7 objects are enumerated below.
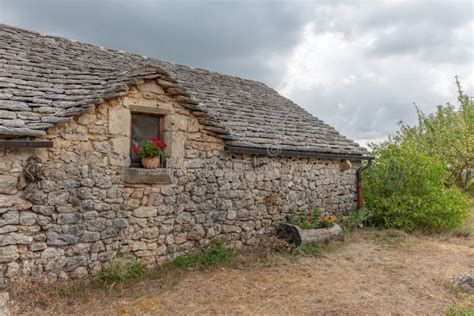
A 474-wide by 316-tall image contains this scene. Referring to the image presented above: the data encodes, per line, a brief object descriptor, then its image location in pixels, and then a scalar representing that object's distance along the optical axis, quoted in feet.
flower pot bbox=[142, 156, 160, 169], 21.79
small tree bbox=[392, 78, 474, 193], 55.83
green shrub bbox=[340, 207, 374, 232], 34.38
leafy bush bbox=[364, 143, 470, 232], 35.29
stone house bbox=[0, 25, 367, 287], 18.17
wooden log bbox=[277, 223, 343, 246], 27.73
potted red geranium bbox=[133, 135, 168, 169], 21.67
